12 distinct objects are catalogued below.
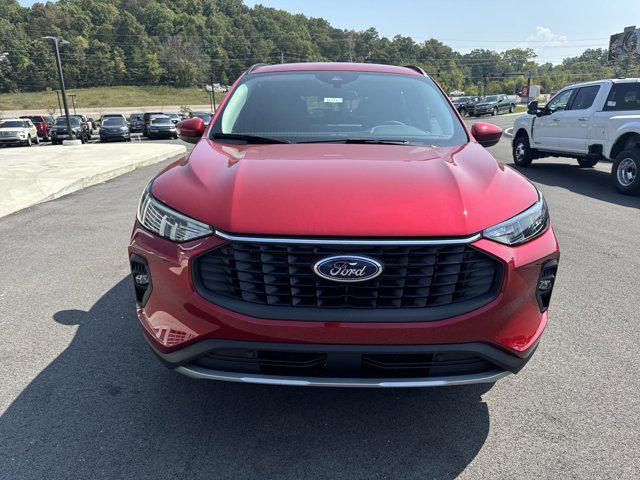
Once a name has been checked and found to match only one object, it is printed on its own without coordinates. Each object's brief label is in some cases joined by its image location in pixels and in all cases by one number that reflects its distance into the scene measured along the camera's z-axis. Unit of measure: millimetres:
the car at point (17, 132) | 27297
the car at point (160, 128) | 31688
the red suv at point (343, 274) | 2006
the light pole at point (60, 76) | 25375
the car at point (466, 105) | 47406
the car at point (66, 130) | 29719
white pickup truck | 8883
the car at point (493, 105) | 45719
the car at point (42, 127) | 35312
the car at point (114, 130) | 29547
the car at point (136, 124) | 37812
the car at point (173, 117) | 34575
